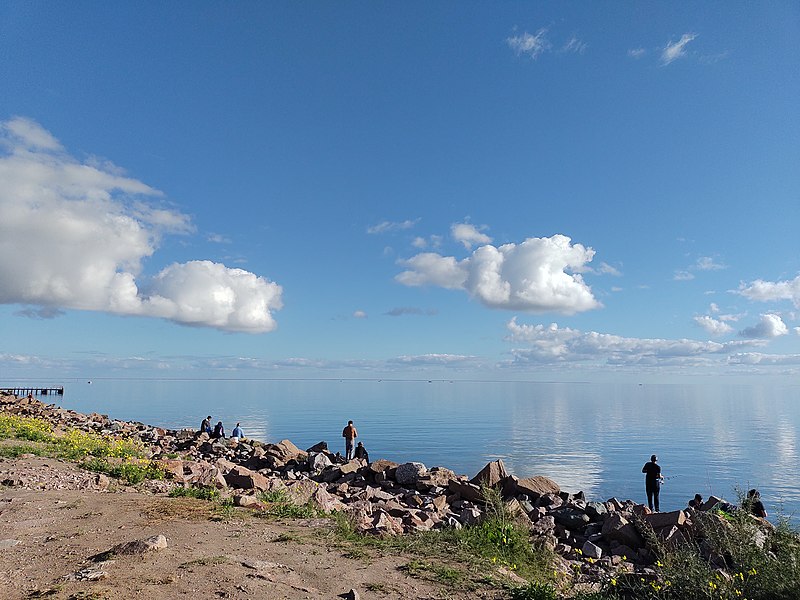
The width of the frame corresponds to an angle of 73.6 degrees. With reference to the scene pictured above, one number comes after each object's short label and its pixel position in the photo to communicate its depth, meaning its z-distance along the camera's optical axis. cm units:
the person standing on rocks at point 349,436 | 2955
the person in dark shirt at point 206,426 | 3810
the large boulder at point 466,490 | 1850
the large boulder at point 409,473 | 2098
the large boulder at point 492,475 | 2023
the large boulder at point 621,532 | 1426
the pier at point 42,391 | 9771
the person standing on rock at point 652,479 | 2134
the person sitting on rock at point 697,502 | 1987
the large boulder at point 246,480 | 1505
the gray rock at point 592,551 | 1320
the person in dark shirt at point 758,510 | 1772
